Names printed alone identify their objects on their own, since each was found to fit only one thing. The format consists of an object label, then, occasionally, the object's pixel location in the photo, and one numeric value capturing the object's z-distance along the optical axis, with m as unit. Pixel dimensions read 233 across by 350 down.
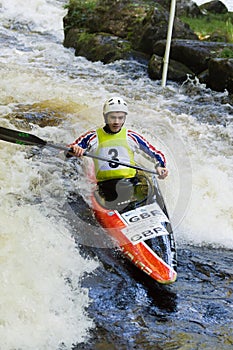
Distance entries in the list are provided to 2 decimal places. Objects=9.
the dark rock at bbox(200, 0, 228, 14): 23.06
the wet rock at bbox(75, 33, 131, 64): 18.50
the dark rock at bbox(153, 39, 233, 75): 16.14
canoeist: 8.17
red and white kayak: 6.86
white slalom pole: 14.23
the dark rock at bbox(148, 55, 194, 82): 16.30
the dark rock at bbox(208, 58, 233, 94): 14.54
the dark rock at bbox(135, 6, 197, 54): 17.73
